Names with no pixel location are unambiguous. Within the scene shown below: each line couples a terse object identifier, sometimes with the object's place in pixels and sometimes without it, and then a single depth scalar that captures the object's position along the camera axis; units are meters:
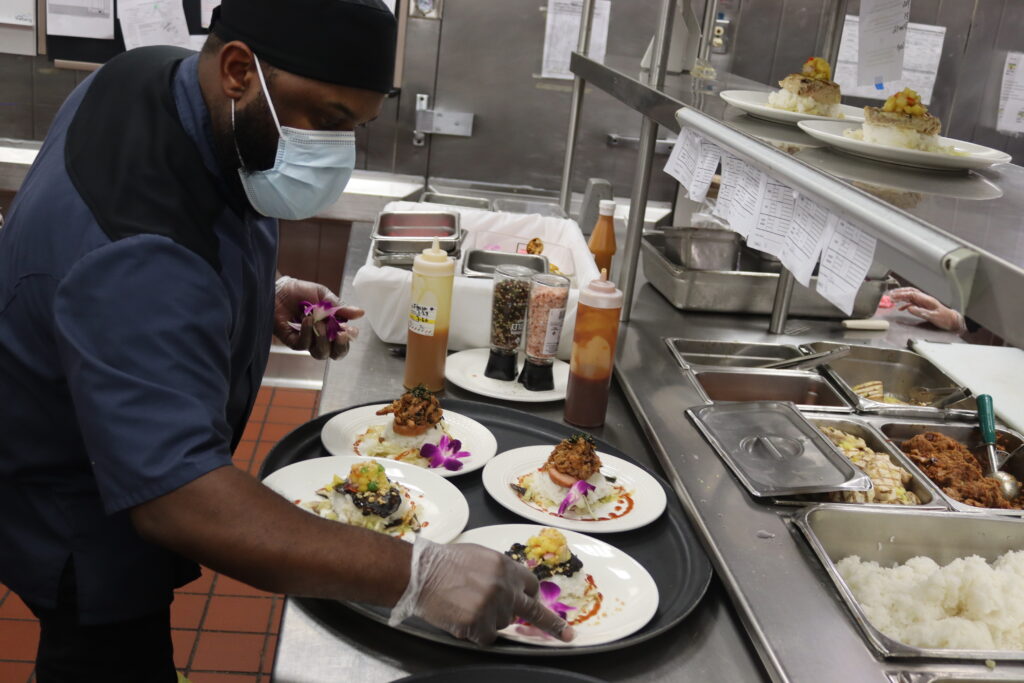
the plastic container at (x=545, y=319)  2.08
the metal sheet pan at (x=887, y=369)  2.44
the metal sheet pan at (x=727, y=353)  2.46
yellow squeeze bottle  2.05
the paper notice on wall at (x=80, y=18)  4.48
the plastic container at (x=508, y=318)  2.11
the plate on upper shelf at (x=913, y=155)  1.36
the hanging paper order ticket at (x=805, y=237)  1.28
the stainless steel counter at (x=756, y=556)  1.30
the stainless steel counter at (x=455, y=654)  1.25
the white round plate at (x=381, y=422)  1.79
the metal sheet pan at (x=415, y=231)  2.55
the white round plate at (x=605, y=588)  1.31
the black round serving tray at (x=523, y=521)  1.31
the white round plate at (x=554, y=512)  1.61
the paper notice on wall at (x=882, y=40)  1.55
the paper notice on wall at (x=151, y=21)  4.51
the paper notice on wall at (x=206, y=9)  4.54
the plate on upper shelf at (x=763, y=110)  1.76
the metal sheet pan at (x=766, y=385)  2.30
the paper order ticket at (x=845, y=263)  1.14
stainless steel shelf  0.87
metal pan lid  1.73
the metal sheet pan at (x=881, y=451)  1.73
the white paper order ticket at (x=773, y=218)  1.44
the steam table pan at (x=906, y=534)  1.66
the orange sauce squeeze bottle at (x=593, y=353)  1.96
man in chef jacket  1.15
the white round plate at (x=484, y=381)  2.14
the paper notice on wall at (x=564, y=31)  4.54
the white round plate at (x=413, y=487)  1.54
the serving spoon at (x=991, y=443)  1.93
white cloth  2.26
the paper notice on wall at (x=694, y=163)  1.85
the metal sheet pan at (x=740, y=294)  2.69
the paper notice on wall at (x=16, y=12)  4.44
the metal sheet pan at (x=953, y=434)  2.08
